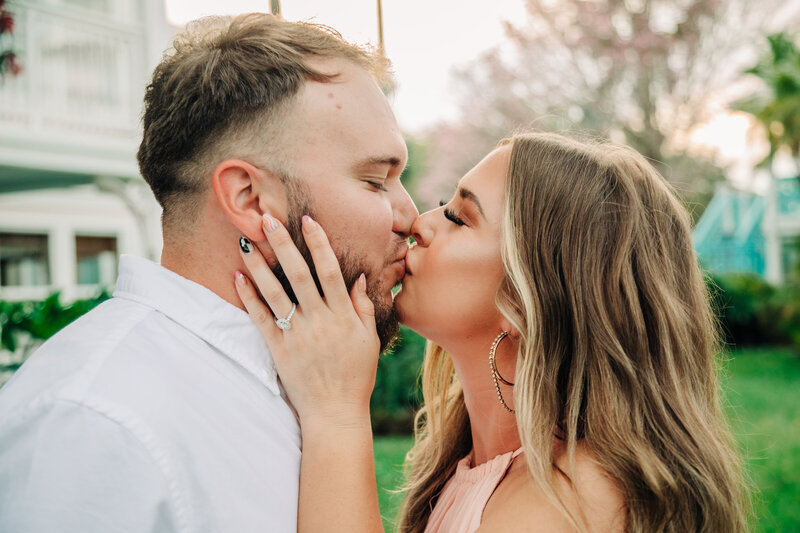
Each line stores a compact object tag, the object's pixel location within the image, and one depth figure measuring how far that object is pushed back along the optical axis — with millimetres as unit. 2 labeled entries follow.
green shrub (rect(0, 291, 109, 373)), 3346
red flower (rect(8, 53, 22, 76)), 4527
